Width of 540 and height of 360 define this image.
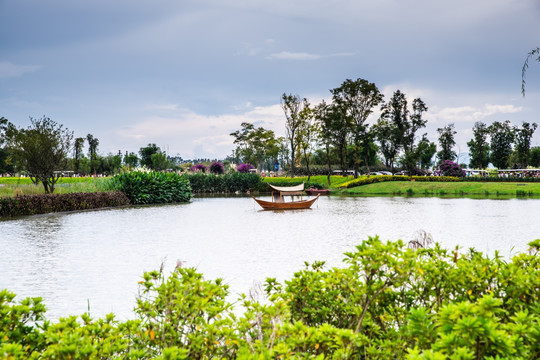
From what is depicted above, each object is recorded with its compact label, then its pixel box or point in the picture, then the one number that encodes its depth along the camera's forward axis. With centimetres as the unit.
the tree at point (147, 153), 8559
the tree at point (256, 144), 6881
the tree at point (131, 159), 8782
